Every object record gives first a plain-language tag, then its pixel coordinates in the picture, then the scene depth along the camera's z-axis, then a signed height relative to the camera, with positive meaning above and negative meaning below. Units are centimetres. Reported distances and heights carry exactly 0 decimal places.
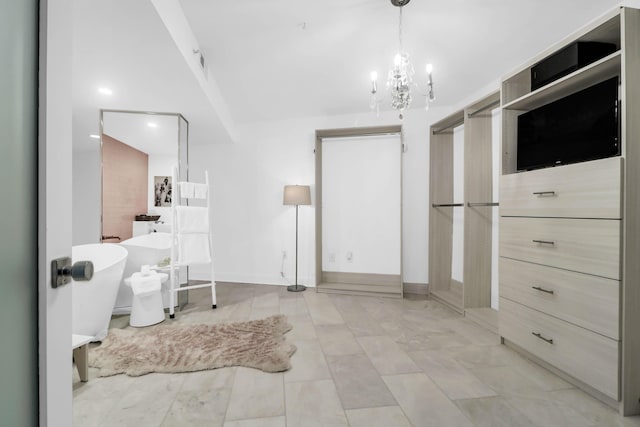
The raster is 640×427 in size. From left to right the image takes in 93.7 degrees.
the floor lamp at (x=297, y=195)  396 +26
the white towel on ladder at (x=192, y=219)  320 -6
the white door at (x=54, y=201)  63 +3
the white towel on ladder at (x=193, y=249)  320 -38
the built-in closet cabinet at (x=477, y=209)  301 +7
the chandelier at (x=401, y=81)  217 +100
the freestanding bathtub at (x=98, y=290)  228 -61
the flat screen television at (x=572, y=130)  165 +55
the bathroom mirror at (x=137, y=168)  319 +50
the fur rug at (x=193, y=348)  203 -103
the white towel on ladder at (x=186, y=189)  334 +27
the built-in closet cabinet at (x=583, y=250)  153 -20
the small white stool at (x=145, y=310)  278 -90
